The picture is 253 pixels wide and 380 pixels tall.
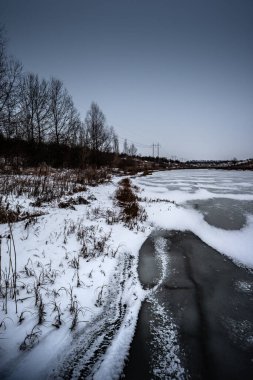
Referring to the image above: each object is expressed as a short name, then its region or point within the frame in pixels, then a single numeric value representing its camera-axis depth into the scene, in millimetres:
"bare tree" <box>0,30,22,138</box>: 13774
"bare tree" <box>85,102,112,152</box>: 32831
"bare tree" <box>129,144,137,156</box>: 103938
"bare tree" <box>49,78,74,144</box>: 25422
